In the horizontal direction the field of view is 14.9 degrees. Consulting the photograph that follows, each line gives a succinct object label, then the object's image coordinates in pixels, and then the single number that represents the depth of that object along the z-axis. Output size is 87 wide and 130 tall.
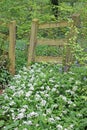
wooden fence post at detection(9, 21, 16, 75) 7.51
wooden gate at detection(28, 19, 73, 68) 7.15
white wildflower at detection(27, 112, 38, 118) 4.65
